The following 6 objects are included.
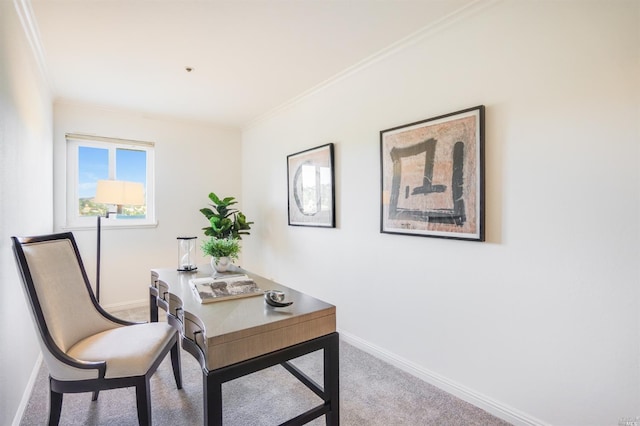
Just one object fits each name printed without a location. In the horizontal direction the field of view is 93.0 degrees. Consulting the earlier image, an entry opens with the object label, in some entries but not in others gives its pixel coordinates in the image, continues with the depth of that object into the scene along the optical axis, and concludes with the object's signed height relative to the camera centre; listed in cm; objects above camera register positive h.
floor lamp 295 +19
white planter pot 210 -36
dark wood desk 111 -52
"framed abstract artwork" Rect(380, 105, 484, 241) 181 +23
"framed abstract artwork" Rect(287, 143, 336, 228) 290 +26
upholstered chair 138 -67
